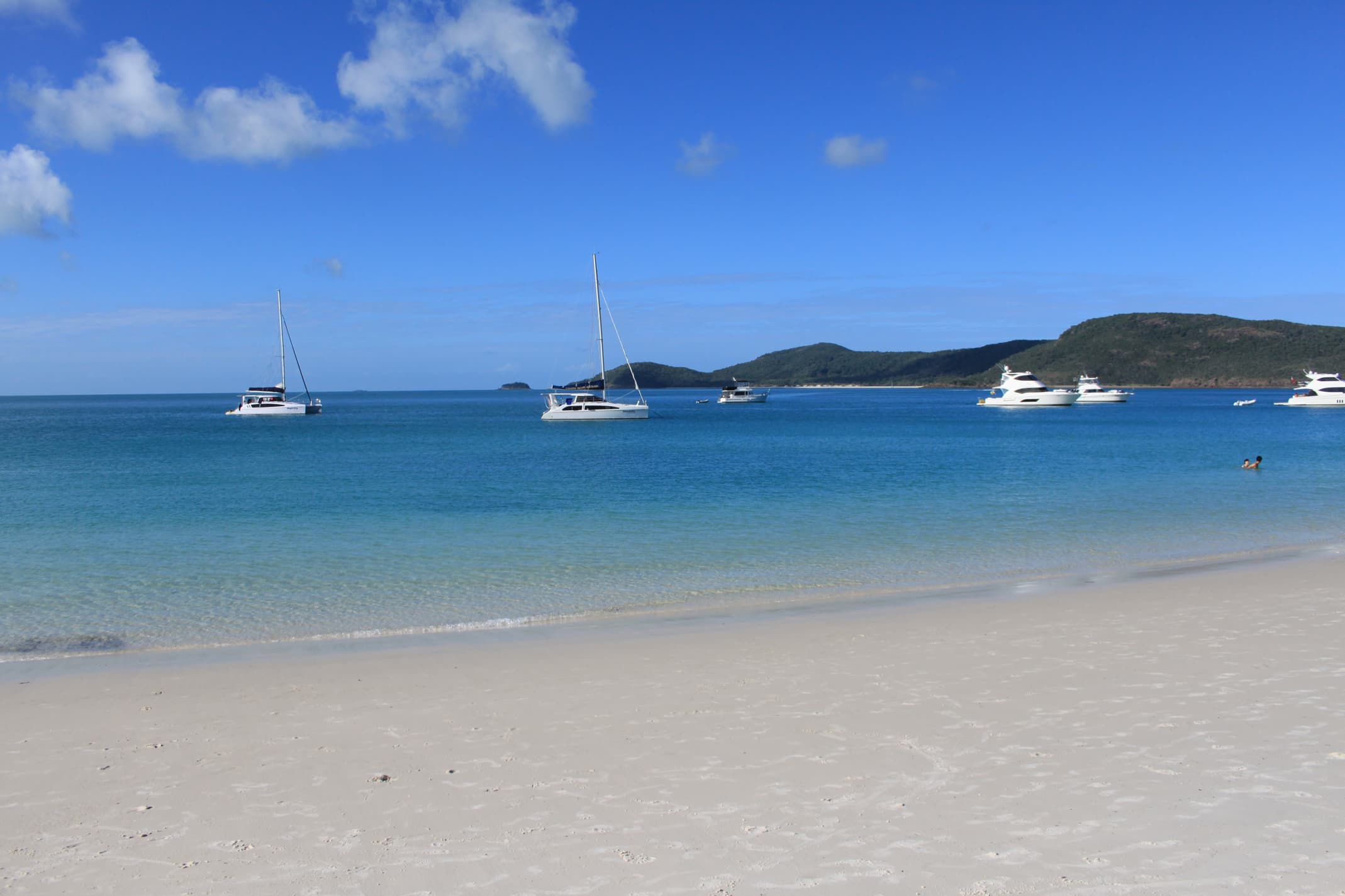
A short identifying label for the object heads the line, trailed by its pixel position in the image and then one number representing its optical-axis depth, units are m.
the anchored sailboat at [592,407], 74.12
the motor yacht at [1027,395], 102.94
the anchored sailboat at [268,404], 91.12
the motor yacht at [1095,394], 113.75
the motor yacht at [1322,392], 96.94
